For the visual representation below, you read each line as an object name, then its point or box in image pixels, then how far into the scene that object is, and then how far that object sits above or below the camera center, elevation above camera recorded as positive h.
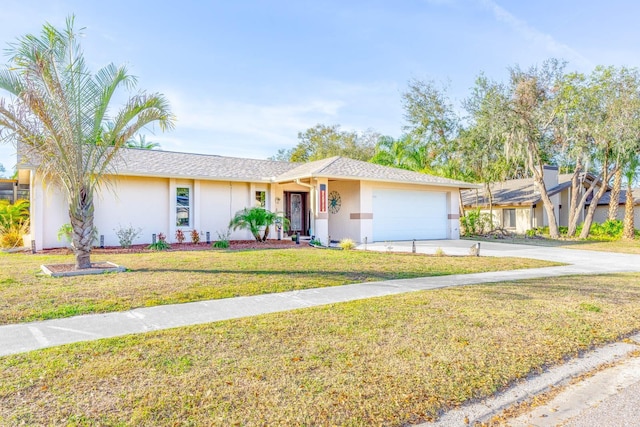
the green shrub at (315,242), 15.14 -0.64
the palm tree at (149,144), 32.36 +6.96
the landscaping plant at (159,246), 13.12 -0.61
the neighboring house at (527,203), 25.81 +1.26
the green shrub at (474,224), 22.88 -0.08
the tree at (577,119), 19.09 +4.94
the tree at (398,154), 27.44 +4.92
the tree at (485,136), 20.80 +4.91
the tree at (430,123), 27.16 +6.81
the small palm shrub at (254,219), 14.45 +0.25
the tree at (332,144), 39.62 +8.30
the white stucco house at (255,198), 14.18 +1.13
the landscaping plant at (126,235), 14.10 -0.24
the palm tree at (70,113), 8.28 +2.54
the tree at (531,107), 20.36 +5.79
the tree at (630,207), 19.58 +0.63
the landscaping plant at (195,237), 15.12 -0.38
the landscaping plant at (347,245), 13.89 -0.71
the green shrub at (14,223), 14.61 +0.28
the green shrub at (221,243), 13.91 -0.58
